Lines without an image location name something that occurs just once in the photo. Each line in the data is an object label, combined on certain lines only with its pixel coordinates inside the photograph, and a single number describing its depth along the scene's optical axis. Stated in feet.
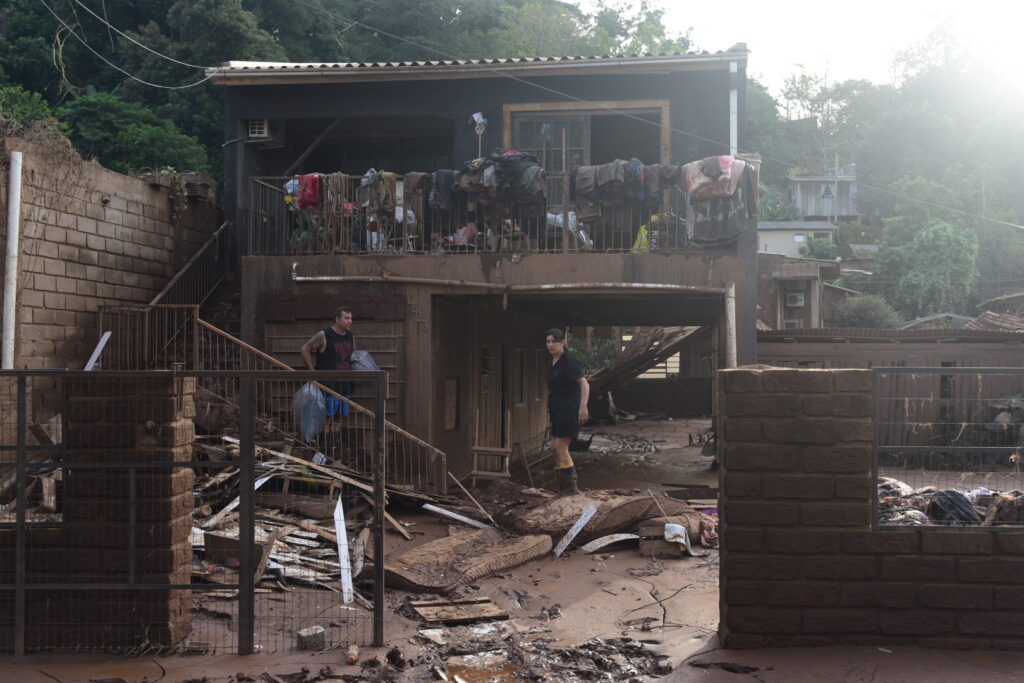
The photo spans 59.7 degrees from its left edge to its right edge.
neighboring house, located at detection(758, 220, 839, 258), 144.56
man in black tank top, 33.42
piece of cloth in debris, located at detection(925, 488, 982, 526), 20.77
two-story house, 39.70
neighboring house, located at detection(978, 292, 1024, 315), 106.01
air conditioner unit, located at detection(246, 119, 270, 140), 53.52
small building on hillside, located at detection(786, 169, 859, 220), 177.27
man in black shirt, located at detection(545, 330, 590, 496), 32.55
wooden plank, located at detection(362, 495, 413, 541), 28.78
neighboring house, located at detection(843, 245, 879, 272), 141.13
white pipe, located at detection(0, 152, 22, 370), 34.60
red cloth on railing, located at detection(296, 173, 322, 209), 40.98
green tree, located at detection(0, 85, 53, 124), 59.67
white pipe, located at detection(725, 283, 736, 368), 39.70
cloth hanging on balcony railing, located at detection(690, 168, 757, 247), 38.68
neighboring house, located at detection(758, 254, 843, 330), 98.43
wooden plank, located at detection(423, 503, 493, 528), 30.45
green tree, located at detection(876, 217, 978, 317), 115.96
